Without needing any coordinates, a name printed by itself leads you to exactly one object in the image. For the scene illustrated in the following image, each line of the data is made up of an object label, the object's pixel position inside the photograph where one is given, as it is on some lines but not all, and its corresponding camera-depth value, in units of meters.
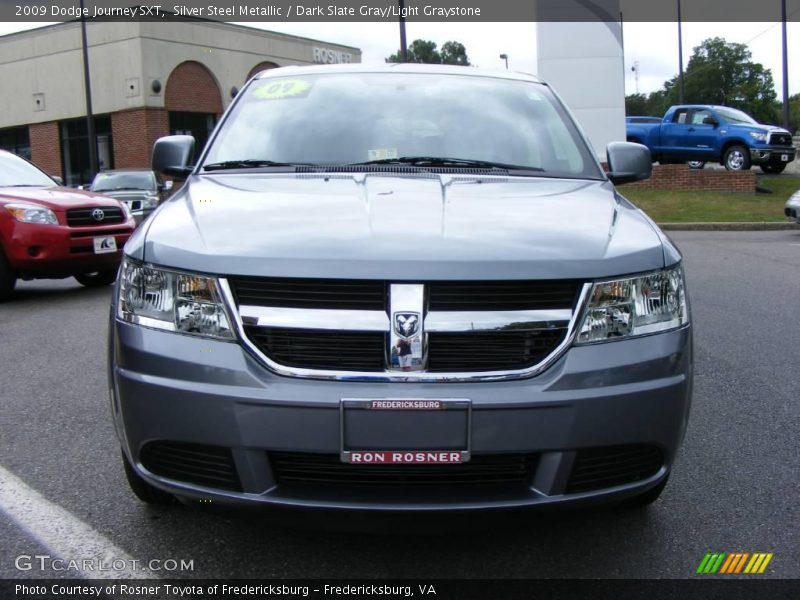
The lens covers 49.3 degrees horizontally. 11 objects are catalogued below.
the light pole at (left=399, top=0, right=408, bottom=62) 21.25
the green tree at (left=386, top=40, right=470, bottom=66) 96.44
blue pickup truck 20.92
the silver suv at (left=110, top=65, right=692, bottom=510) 2.19
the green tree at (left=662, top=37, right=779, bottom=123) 88.44
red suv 8.26
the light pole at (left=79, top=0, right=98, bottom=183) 25.34
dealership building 30.47
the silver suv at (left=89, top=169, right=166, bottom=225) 15.16
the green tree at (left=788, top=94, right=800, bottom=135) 100.62
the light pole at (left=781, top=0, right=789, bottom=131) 25.02
